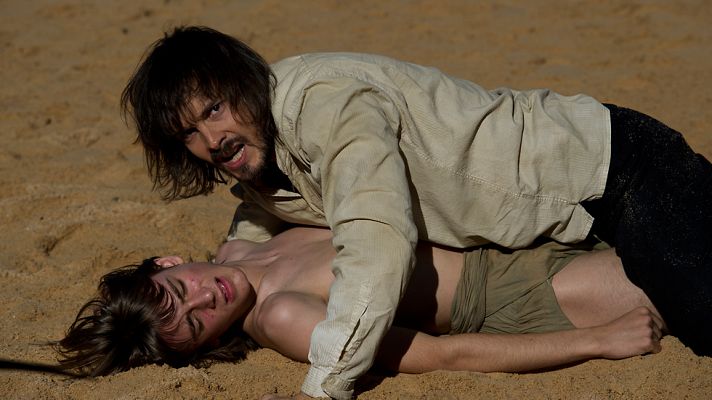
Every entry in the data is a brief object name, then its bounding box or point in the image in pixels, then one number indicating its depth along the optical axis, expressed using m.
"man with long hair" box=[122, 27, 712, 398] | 4.89
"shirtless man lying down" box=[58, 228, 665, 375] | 5.09
